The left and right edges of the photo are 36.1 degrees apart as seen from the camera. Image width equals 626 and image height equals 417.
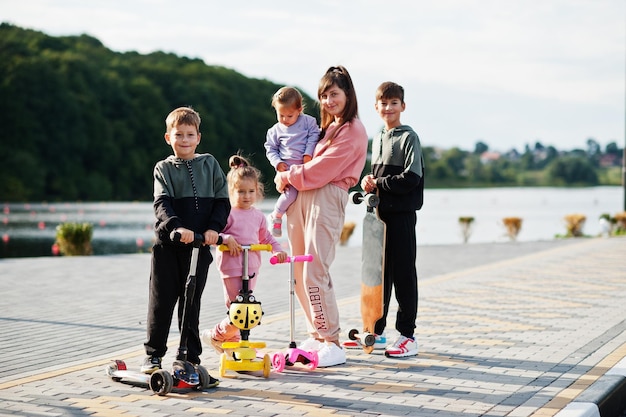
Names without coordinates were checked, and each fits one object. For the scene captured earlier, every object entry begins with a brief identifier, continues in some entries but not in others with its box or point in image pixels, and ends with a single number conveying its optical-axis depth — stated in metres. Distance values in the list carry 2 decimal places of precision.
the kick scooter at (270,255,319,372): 6.60
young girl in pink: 6.64
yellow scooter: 6.23
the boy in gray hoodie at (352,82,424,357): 7.28
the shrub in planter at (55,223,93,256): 18.45
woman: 6.73
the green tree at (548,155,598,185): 150.12
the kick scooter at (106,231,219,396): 5.80
